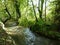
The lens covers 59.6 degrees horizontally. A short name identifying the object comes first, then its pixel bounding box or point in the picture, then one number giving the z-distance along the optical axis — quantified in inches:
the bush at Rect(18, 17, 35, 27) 303.1
